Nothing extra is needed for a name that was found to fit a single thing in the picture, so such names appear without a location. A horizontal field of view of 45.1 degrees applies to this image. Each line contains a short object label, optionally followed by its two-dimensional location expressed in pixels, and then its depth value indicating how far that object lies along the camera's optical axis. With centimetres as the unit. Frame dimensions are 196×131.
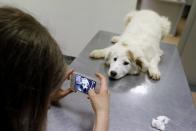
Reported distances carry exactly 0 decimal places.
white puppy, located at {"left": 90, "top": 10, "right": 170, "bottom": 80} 127
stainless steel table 91
